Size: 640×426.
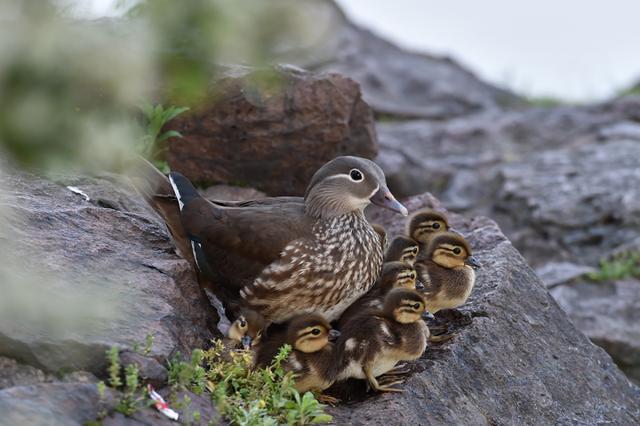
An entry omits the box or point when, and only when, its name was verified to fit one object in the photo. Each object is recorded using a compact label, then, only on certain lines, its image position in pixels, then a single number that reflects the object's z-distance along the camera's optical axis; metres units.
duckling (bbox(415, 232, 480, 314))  11.66
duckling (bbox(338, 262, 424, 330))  10.98
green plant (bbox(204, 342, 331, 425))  8.56
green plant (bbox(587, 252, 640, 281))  19.47
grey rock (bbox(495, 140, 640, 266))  21.08
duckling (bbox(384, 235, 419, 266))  12.57
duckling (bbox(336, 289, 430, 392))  10.10
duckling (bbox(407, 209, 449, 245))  13.18
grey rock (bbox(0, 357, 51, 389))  7.53
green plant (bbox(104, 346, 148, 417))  7.51
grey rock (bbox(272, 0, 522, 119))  29.28
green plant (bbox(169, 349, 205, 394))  8.34
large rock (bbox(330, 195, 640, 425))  10.01
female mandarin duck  10.73
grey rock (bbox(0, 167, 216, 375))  7.60
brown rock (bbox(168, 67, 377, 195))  15.06
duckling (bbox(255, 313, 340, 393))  9.86
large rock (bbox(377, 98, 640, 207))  23.31
